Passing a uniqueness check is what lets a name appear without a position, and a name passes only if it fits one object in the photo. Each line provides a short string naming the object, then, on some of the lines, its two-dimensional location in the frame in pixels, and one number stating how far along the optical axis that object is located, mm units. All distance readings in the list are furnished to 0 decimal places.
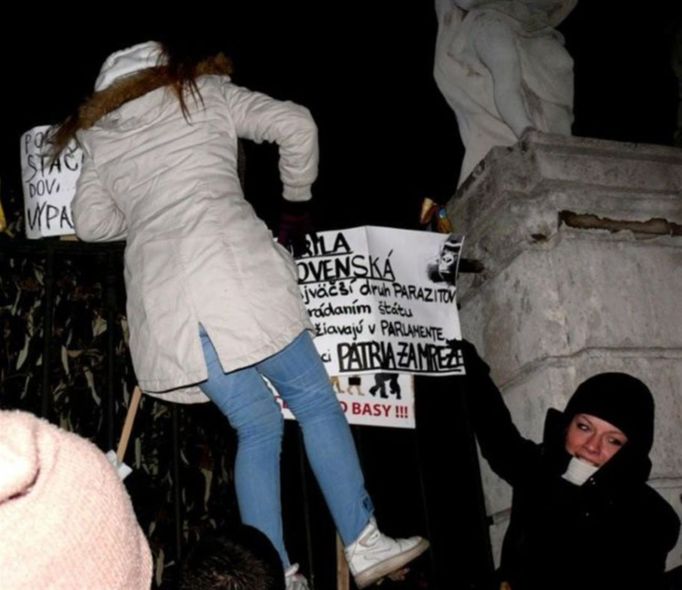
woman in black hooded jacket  2922
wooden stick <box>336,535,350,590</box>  3043
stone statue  4238
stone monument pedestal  3281
